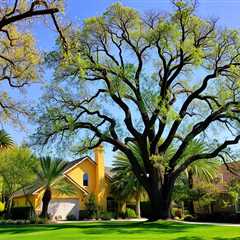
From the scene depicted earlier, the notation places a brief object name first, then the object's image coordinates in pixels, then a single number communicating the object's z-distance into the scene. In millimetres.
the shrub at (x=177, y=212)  29931
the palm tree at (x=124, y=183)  30596
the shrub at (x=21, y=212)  29290
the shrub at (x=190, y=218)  25391
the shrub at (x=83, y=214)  30670
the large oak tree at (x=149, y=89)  20204
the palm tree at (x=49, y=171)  27667
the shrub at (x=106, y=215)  30152
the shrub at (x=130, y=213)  31553
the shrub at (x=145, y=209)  32808
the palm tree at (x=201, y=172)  28290
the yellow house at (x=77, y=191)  30092
